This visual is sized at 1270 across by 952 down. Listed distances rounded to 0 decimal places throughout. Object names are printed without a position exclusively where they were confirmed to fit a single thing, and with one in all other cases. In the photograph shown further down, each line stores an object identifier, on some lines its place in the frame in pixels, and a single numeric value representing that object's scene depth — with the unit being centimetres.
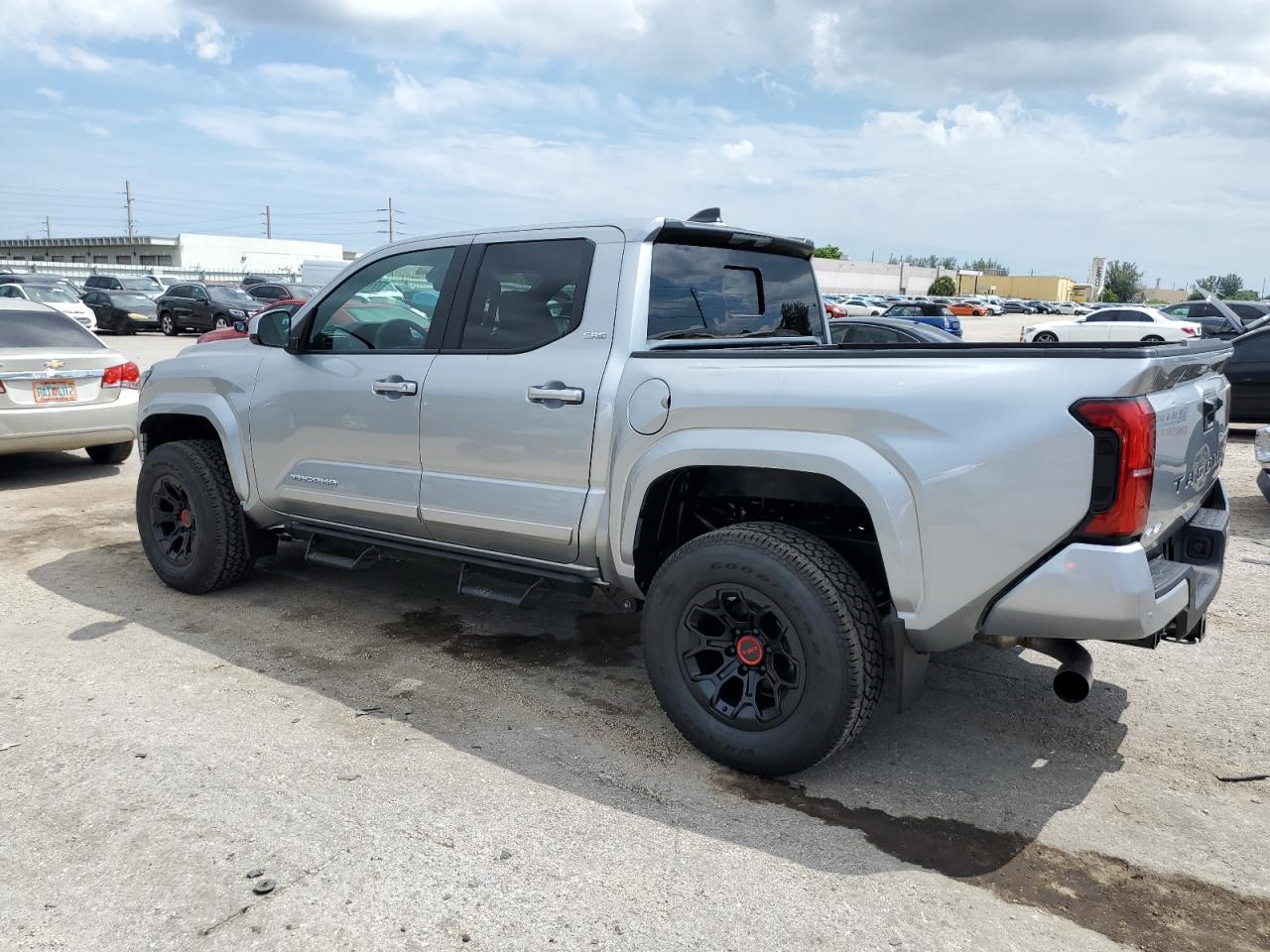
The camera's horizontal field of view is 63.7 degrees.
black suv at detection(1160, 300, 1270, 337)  2822
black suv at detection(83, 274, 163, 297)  3538
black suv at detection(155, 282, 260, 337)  2919
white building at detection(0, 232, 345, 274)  8369
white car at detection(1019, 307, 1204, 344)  2612
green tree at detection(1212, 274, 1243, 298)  14788
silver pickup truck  296
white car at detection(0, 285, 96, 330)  2341
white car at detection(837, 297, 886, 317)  4605
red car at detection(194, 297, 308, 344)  1811
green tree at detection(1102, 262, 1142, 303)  13350
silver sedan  832
